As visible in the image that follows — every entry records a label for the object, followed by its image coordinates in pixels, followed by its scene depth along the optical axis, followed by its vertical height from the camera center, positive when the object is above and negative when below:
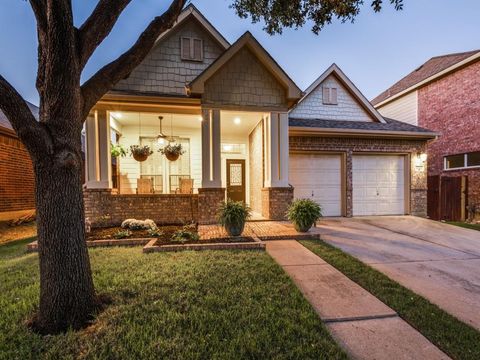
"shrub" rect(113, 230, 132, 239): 5.59 -1.39
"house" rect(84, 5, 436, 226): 7.11 +1.28
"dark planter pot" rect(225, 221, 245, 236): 5.42 -1.24
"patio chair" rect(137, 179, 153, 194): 8.27 -0.35
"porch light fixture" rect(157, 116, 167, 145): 8.08 +1.29
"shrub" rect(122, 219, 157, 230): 6.42 -1.33
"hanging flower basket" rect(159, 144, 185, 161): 7.88 +0.82
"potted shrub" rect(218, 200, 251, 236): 5.40 -0.98
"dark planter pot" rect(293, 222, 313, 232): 5.92 -1.34
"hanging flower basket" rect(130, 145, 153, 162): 7.64 +0.78
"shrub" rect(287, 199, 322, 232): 5.90 -1.03
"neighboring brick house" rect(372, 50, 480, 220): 9.96 +2.39
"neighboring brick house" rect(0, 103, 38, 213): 8.92 +0.12
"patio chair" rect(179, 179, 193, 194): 8.87 -0.40
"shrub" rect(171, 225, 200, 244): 5.21 -1.39
